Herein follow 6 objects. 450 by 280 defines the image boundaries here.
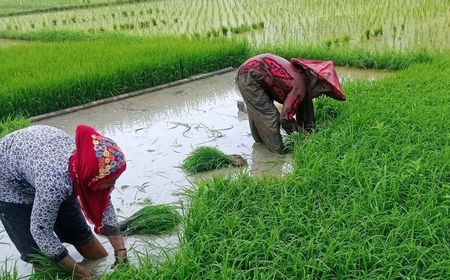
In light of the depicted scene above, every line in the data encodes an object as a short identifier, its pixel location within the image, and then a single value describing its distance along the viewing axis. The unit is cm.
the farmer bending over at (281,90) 440
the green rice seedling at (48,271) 288
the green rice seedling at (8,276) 269
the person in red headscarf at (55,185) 247
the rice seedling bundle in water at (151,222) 349
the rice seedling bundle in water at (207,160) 445
